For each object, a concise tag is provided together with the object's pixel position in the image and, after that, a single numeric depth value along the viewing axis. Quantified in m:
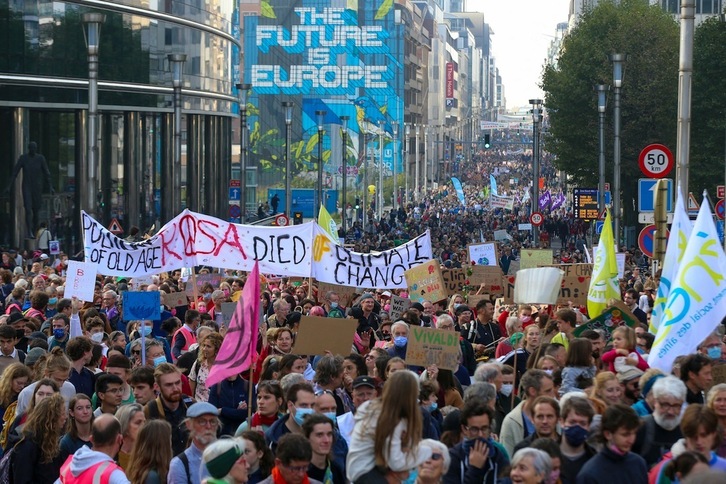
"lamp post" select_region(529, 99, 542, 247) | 59.41
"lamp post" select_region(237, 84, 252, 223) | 54.56
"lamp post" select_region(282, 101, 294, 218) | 65.38
